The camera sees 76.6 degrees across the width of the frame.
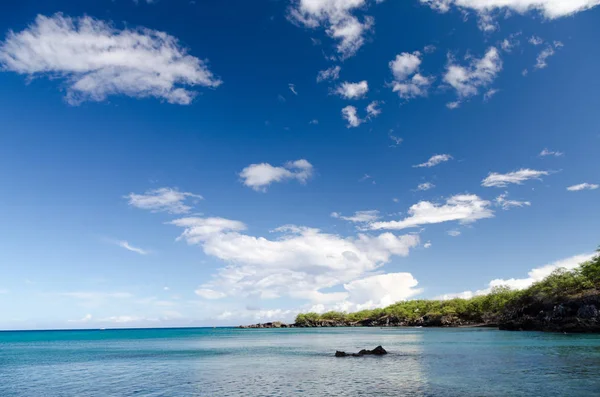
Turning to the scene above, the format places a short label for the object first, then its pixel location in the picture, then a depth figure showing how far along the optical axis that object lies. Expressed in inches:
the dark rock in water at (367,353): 2854.8
